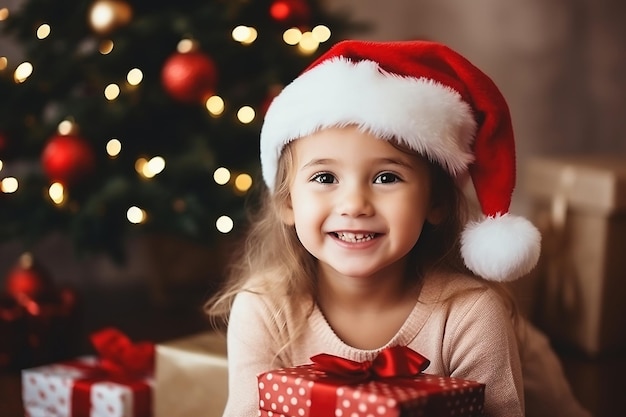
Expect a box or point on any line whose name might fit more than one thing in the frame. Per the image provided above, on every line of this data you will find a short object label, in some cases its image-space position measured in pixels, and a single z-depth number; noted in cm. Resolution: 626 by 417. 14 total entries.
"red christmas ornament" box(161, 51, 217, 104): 216
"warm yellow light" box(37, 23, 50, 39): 223
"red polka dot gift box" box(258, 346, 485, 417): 109
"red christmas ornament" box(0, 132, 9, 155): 229
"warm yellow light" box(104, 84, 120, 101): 227
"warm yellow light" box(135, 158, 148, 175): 228
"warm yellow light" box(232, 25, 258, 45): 229
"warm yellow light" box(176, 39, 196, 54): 220
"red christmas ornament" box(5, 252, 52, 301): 229
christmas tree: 223
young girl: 127
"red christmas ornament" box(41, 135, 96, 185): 215
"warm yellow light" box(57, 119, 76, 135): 221
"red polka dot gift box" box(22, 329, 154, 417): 175
